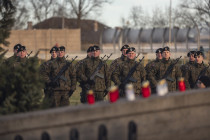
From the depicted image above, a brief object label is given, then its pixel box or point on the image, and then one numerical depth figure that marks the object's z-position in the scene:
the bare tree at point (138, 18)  101.57
